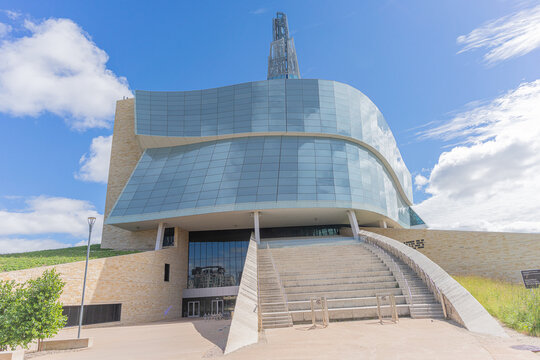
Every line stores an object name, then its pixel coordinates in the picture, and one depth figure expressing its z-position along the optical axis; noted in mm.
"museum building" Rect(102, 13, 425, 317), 27812
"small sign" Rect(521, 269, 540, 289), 14227
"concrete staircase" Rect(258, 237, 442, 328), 12078
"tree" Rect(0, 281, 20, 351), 9664
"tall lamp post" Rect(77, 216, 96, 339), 15676
